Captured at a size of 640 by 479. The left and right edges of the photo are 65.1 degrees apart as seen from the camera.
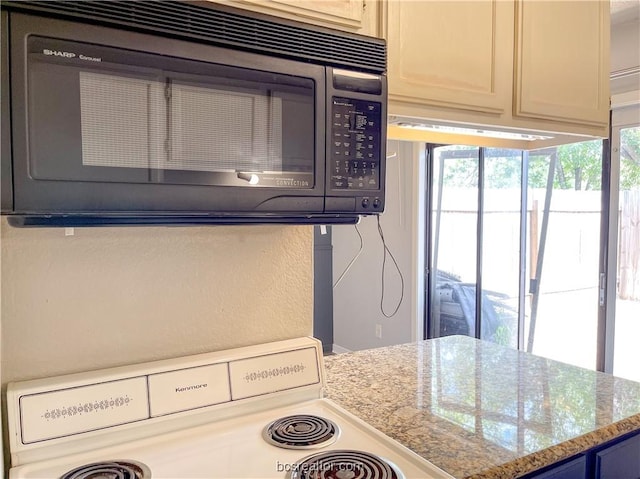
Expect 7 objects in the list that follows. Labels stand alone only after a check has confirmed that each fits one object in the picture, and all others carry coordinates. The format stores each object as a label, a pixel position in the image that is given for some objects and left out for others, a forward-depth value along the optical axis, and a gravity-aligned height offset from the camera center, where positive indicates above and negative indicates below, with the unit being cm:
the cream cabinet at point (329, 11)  98 +41
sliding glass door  322 -23
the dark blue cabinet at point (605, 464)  102 -54
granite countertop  96 -46
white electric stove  88 -44
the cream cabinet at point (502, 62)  119 +40
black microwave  72 +16
